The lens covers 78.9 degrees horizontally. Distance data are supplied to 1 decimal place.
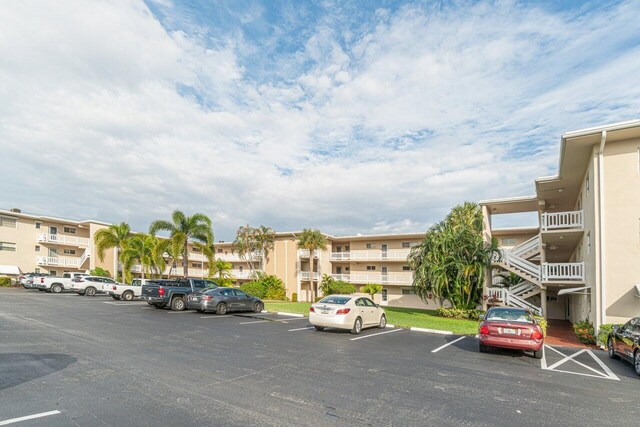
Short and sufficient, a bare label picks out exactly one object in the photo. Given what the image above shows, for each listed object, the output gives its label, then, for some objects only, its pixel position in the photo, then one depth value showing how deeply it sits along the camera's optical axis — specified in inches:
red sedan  431.8
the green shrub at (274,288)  1588.3
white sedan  569.0
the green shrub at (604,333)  554.9
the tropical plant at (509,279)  1109.1
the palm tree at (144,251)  1499.8
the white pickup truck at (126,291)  1121.4
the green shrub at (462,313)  935.0
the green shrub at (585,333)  601.5
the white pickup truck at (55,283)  1235.2
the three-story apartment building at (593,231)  590.6
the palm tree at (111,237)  1544.0
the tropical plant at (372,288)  1571.1
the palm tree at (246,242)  1776.6
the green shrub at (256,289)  1550.2
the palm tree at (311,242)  1620.3
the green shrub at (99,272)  1531.7
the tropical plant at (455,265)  941.2
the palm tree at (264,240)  1780.3
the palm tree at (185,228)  1346.0
